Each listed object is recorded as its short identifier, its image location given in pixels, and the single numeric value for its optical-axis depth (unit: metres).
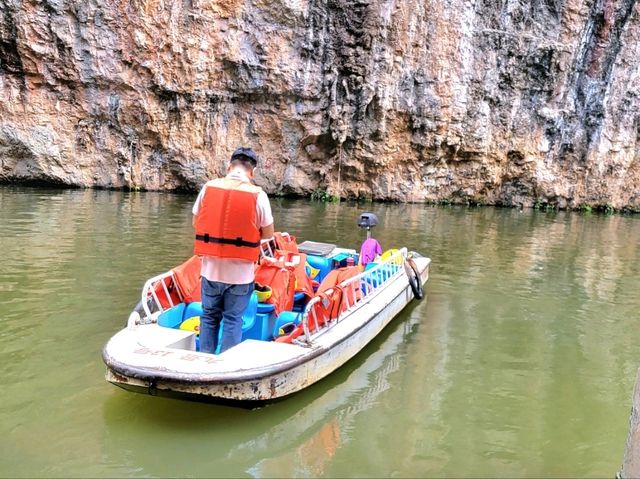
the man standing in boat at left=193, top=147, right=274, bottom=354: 4.13
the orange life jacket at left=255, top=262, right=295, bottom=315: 5.41
